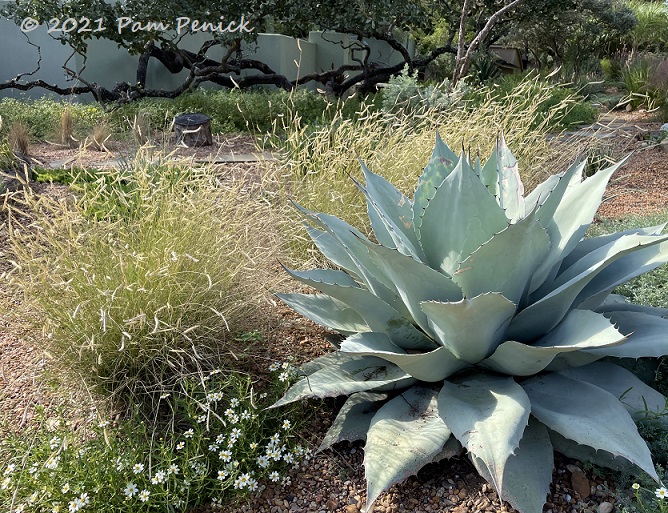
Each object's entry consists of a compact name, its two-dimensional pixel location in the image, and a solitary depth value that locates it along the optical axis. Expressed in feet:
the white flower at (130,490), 5.51
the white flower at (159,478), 5.53
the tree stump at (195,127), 25.31
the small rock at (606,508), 5.37
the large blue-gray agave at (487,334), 5.26
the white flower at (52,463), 5.58
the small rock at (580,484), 5.66
